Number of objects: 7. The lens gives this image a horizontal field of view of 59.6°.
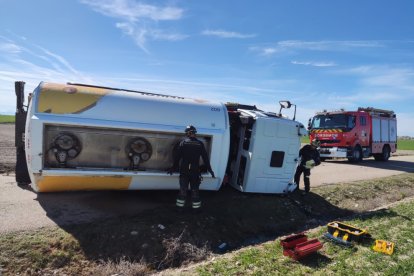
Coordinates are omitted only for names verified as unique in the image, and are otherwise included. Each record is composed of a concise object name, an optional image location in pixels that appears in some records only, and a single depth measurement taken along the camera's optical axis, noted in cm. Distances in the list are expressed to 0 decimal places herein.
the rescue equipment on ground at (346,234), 665
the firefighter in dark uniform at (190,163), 703
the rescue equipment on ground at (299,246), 576
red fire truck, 1758
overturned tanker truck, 646
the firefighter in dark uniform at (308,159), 991
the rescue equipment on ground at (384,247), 622
